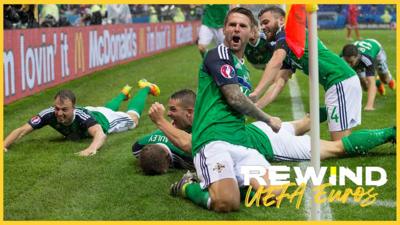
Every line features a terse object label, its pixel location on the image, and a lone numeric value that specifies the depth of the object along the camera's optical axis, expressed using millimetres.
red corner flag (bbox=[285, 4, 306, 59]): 4677
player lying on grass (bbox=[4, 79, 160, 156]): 7648
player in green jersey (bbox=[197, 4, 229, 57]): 14141
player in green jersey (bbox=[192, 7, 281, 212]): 5184
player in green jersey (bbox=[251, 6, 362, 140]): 7082
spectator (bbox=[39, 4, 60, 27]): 15922
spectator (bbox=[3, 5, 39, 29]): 13531
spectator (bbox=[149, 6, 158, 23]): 30031
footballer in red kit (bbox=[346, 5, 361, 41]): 30503
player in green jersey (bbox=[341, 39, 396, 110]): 9242
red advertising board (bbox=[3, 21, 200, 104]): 11953
